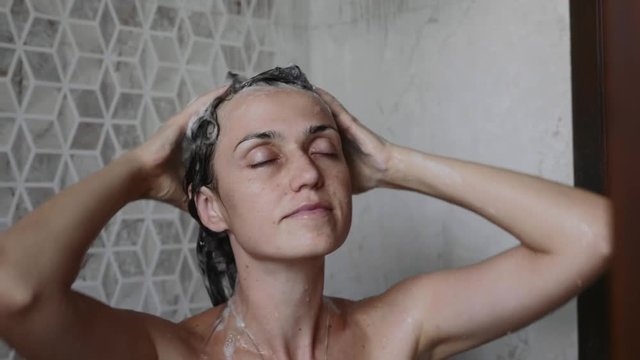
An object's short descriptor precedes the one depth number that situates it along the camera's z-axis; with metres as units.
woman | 0.98
